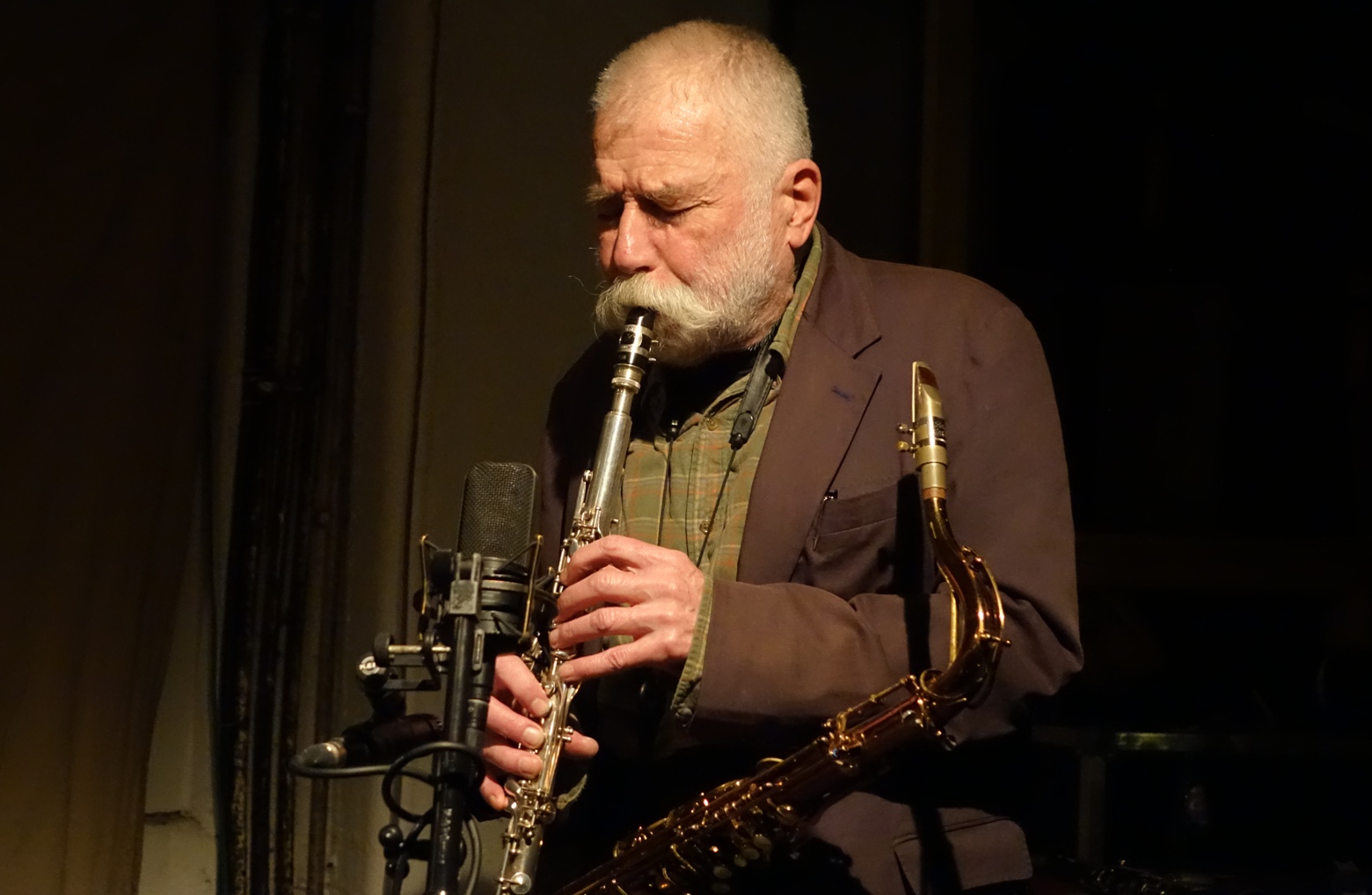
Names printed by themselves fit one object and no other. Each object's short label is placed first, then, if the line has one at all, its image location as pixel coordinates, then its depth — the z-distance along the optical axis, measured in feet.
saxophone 7.16
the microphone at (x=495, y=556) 6.95
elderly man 7.27
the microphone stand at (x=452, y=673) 6.87
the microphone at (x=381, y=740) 6.94
